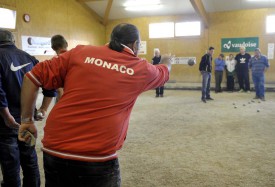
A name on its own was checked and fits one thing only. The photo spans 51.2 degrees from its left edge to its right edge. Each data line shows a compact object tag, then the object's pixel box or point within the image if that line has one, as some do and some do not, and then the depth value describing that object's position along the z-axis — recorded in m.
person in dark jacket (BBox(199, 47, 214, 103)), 7.69
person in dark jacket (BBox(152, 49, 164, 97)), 8.90
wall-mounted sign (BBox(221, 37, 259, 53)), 10.44
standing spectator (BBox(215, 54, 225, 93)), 9.95
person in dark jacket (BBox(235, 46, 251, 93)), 9.68
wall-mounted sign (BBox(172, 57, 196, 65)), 11.36
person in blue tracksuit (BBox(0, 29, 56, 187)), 2.02
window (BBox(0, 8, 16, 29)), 7.59
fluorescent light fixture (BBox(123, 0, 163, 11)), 10.33
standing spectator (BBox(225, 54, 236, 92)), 10.11
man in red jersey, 1.28
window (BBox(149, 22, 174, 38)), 11.45
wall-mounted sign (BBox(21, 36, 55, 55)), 8.54
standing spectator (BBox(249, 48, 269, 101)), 7.92
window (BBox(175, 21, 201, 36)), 11.09
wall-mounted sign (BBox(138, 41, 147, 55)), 11.89
